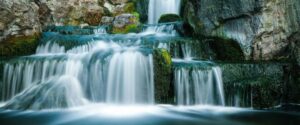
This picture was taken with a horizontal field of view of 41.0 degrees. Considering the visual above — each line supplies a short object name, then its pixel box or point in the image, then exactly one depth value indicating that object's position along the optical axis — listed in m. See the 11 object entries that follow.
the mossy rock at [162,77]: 9.73
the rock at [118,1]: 20.24
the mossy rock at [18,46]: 12.26
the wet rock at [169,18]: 17.23
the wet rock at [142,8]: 20.02
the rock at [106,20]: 18.01
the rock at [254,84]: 9.64
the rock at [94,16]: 19.14
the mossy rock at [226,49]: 11.26
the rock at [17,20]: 12.35
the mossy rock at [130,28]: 15.05
